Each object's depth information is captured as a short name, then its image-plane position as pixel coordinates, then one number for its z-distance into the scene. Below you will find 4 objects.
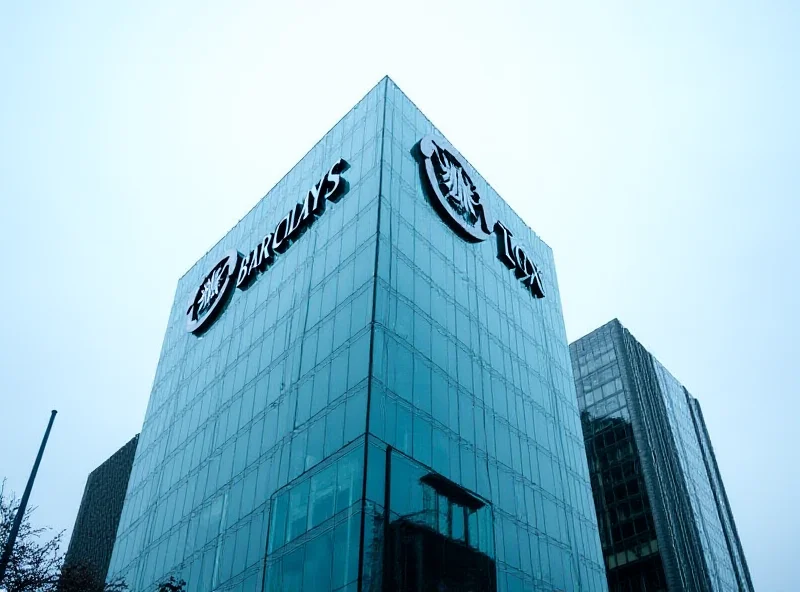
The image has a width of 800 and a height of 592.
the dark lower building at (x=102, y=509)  149.88
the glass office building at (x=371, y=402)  33.88
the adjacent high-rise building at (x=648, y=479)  86.88
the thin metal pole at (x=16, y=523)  24.52
